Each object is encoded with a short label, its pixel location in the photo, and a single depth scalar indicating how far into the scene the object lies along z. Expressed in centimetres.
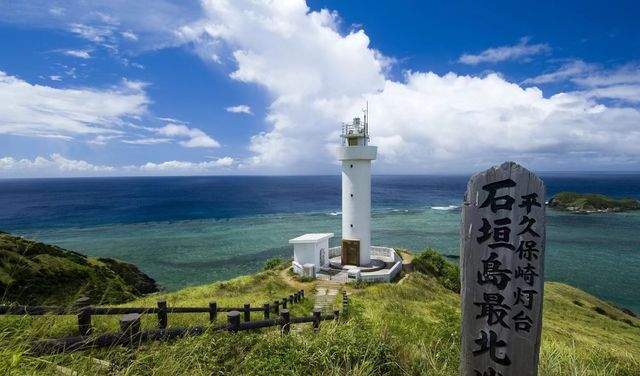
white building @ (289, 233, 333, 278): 1944
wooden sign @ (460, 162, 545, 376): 339
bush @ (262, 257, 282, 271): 2334
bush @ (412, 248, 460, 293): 2172
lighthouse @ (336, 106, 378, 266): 2030
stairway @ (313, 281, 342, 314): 1376
